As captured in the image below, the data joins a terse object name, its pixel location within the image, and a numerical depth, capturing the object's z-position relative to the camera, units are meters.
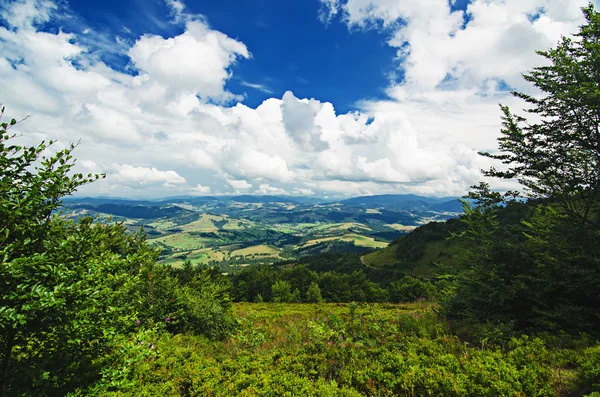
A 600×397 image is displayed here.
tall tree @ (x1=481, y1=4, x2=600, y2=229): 12.15
